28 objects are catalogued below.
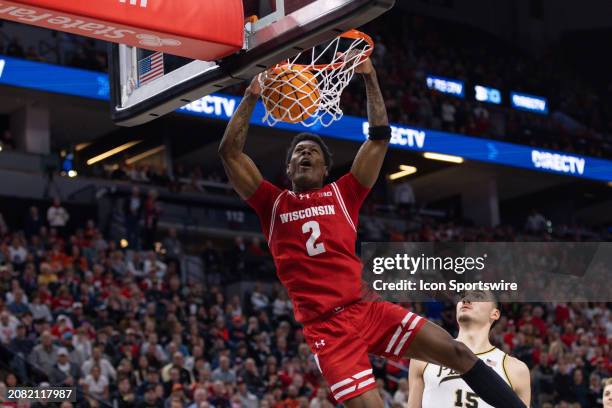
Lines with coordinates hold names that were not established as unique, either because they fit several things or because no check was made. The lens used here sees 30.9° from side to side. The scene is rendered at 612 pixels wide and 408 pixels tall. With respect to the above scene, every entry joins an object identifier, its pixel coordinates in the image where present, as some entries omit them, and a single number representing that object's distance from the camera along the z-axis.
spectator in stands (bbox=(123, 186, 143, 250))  21.98
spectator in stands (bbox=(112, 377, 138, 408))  13.66
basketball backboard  5.68
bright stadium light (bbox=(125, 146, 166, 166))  28.46
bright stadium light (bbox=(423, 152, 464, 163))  28.88
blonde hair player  7.44
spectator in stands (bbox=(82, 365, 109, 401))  13.94
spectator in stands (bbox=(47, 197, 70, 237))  21.19
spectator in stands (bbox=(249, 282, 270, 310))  20.56
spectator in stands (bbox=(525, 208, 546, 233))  31.48
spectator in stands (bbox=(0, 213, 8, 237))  19.56
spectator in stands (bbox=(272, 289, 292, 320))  20.22
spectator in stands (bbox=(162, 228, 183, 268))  22.88
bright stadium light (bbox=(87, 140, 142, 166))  28.35
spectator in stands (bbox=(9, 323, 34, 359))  14.55
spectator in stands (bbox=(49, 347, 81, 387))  13.94
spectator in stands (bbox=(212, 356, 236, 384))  15.73
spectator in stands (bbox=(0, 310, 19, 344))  14.71
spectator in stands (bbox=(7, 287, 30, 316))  15.66
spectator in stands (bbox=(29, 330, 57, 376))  14.27
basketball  6.54
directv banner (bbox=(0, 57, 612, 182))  22.61
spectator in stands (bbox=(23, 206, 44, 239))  20.59
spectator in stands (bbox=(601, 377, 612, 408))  7.46
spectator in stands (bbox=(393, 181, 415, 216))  29.67
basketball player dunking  6.00
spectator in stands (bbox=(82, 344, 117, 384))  14.33
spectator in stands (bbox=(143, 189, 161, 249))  22.12
